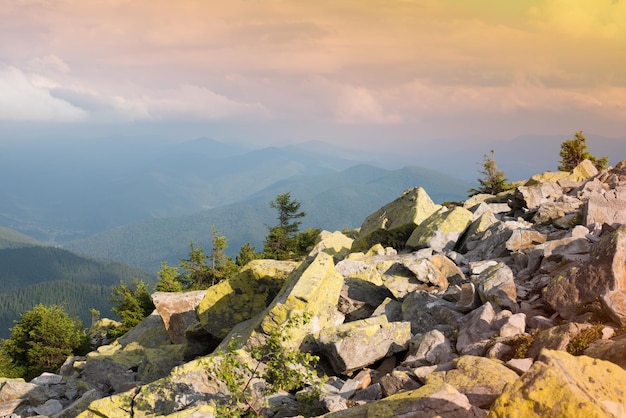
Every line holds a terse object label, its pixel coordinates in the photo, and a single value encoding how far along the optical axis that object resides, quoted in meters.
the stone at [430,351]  13.47
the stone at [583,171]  44.17
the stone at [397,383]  11.41
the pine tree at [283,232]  75.53
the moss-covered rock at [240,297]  22.45
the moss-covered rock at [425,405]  8.68
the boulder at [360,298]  20.39
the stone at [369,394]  12.25
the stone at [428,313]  16.61
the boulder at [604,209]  22.05
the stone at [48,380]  26.52
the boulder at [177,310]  27.17
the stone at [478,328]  13.74
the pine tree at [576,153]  63.72
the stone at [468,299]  16.75
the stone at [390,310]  18.99
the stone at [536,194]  32.62
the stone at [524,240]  22.78
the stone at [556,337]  10.91
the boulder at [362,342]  15.10
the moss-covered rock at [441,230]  28.50
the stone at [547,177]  41.49
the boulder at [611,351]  9.36
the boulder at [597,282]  12.43
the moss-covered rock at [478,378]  9.35
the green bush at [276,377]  11.92
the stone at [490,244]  23.81
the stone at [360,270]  22.59
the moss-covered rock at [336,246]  34.24
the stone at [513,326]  13.04
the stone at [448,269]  21.73
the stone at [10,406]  22.38
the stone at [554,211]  26.58
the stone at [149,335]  28.94
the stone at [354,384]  13.28
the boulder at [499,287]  15.41
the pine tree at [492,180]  60.09
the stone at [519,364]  10.28
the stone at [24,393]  23.39
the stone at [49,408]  21.27
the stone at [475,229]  27.67
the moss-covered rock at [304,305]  17.48
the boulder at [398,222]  33.34
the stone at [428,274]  21.64
